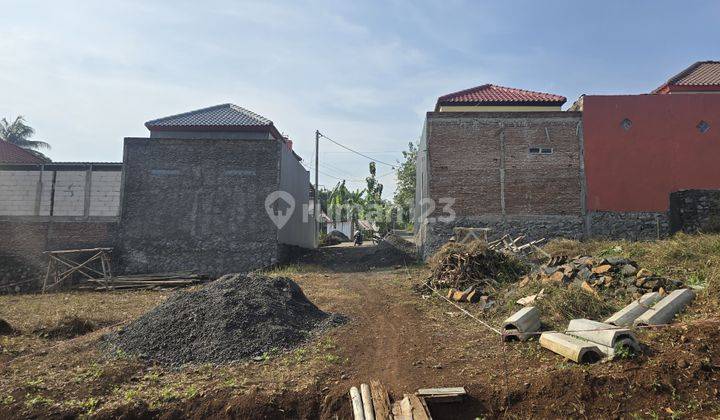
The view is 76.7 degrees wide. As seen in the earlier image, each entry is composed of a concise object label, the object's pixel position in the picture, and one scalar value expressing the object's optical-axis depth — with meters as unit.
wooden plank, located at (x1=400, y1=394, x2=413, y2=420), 4.50
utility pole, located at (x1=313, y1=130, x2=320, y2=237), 22.88
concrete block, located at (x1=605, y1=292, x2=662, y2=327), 6.32
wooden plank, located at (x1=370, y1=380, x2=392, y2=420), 4.56
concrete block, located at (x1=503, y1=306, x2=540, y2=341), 6.34
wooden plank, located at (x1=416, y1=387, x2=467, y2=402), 4.82
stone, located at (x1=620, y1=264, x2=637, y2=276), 8.10
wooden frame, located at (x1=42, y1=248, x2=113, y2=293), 14.34
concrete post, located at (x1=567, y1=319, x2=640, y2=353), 5.24
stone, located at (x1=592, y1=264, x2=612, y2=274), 8.34
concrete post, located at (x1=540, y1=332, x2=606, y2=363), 5.23
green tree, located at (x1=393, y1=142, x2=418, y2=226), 32.47
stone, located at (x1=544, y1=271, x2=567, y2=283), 8.55
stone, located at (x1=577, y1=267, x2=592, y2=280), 8.39
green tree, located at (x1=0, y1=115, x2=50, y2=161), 35.88
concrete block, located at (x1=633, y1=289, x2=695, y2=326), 6.14
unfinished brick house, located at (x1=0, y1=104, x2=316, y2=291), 16.34
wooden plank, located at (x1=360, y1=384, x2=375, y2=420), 4.58
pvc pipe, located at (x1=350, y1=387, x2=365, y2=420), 4.59
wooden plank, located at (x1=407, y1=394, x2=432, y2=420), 4.47
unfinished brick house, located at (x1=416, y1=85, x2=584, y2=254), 16.45
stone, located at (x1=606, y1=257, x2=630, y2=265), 8.52
